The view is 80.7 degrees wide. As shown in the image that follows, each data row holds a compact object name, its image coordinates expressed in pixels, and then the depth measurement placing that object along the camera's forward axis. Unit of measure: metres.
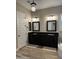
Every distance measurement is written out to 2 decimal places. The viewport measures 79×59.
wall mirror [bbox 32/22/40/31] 3.41
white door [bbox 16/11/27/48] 2.60
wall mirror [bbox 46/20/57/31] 3.11
